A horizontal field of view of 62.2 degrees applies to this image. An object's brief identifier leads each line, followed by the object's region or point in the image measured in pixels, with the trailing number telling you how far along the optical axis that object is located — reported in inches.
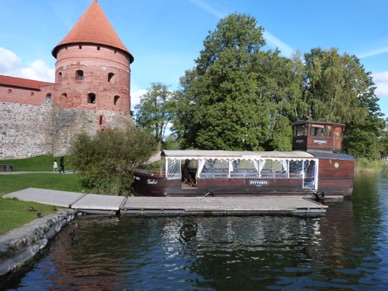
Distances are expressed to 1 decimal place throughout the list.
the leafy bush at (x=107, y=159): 861.8
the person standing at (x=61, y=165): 1186.9
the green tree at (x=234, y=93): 1395.2
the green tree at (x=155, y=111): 2155.5
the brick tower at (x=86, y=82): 1635.1
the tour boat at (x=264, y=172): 850.1
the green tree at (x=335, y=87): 1813.5
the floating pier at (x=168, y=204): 681.6
